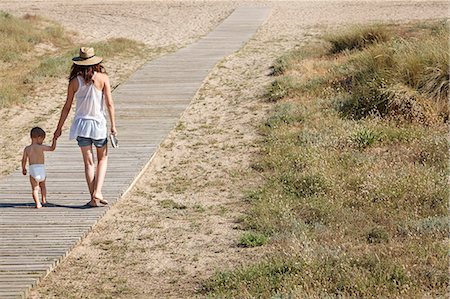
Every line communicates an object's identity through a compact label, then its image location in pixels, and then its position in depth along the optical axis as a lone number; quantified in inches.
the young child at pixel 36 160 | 483.6
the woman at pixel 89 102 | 470.8
